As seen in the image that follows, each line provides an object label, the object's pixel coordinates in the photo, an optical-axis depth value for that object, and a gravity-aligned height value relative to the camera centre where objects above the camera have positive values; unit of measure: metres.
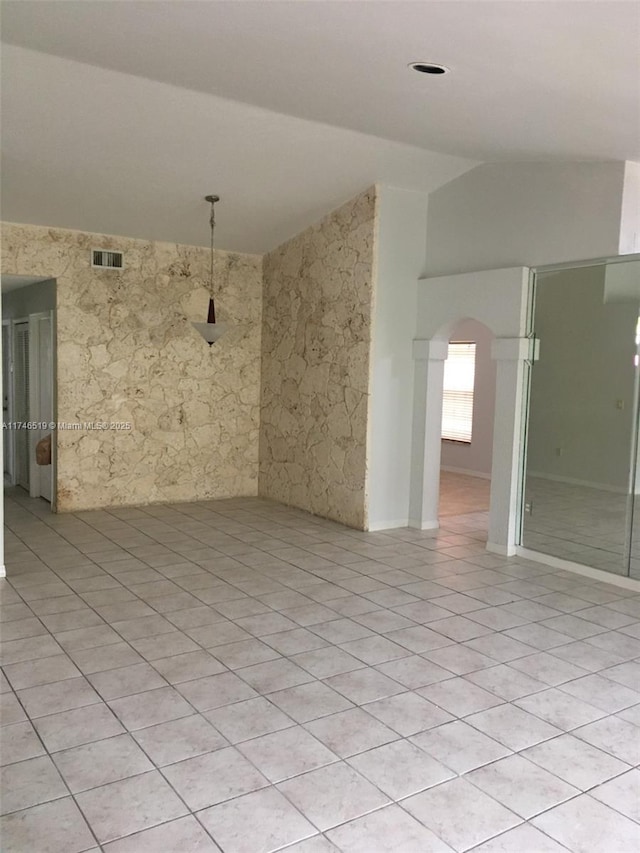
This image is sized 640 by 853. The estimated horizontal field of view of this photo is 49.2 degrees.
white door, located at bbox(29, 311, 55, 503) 7.80 -0.38
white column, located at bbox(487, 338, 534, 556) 5.91 -0.58
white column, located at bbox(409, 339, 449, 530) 6.81 -0.59
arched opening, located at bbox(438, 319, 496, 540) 10.16 -0.62
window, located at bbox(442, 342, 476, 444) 10.64 -0.32
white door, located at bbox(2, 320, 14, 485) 8.98 -0.46
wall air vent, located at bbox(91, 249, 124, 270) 7.15 +1.03
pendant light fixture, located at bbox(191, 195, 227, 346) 6.35 +0.32
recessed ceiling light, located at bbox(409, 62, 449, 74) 3.69 +1.60
